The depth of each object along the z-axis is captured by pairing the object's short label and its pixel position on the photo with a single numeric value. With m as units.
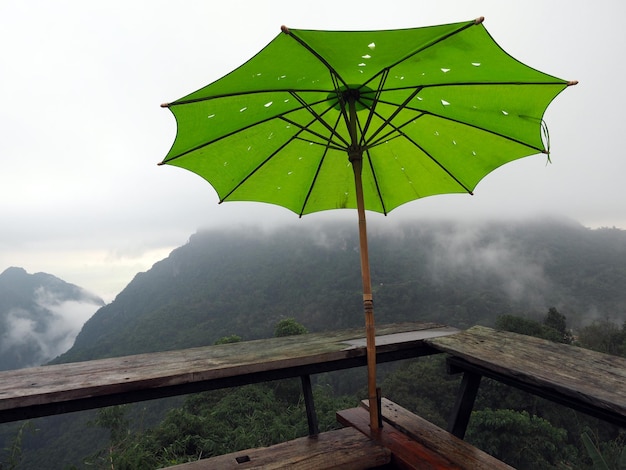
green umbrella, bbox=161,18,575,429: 1.40
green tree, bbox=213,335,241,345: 22.73
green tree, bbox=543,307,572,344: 27.19
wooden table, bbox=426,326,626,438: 1.26
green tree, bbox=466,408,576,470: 18.06
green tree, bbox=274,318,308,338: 24.50
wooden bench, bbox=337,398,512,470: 1.48
